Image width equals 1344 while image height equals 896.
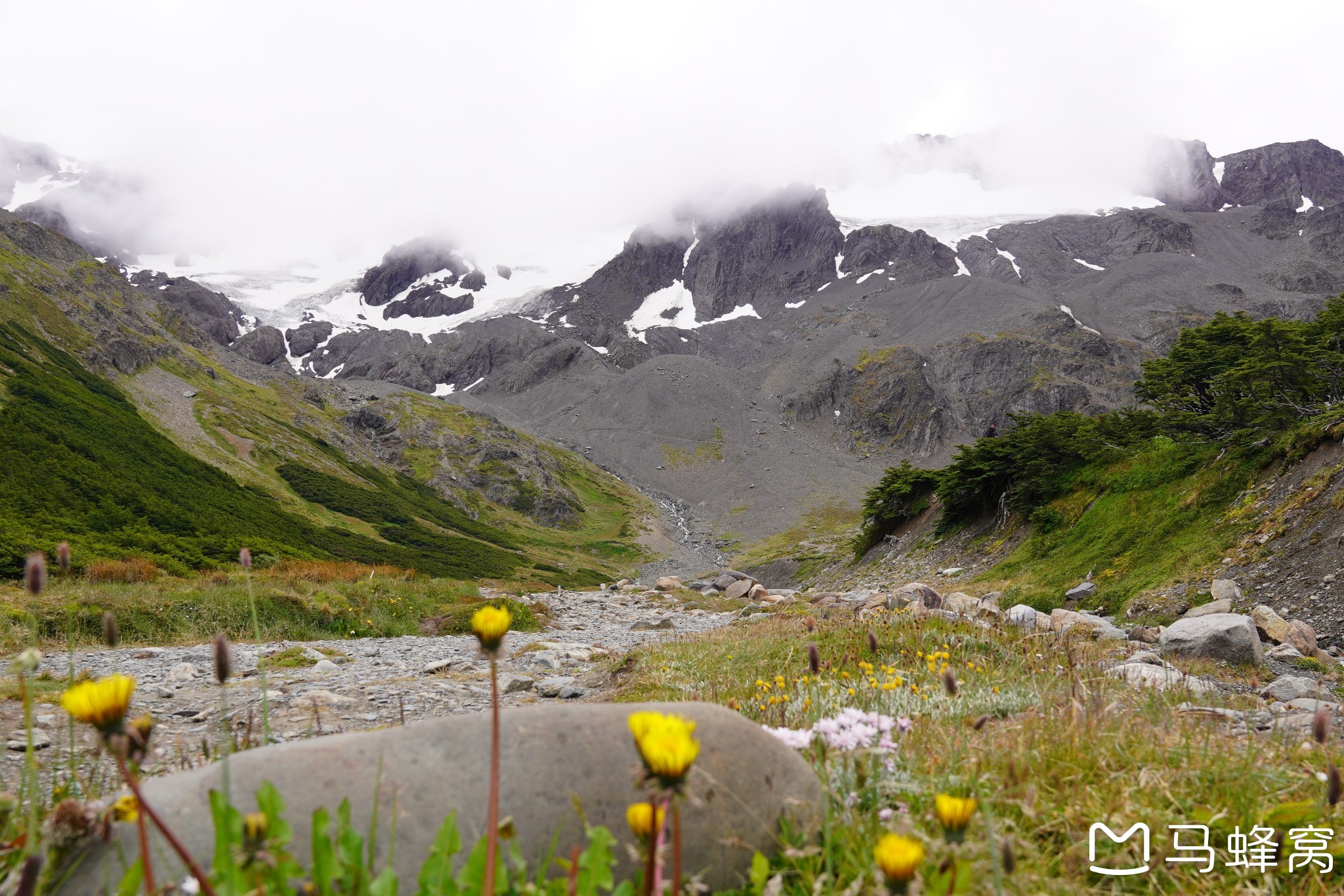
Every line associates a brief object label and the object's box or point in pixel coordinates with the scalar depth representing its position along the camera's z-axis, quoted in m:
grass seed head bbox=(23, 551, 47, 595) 1.79
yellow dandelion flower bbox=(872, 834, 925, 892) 1.42
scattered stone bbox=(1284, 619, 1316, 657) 9.53
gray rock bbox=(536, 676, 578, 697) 10.57
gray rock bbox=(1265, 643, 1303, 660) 9.11
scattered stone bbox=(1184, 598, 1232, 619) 11.72
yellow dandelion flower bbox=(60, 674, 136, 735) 1.50
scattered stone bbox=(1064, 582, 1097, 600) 16.86
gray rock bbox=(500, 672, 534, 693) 10.41
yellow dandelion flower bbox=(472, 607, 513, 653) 1.68
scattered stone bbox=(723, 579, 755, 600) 38.68
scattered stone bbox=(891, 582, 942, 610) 15.98
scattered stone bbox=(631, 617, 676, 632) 25.09
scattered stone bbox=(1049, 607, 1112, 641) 11.18
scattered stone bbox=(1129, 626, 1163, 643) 10.99
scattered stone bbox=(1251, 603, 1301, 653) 10.01
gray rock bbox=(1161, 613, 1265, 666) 8.79
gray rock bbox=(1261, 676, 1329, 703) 7.00
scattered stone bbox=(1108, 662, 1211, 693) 5.61
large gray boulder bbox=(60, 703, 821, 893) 2.23
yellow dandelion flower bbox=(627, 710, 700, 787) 1.36
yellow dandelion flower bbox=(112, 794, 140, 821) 2.00
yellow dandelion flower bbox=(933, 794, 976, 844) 1.55
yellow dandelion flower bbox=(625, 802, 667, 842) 1.71
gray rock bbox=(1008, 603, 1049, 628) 10.09
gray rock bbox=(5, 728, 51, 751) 5.64
